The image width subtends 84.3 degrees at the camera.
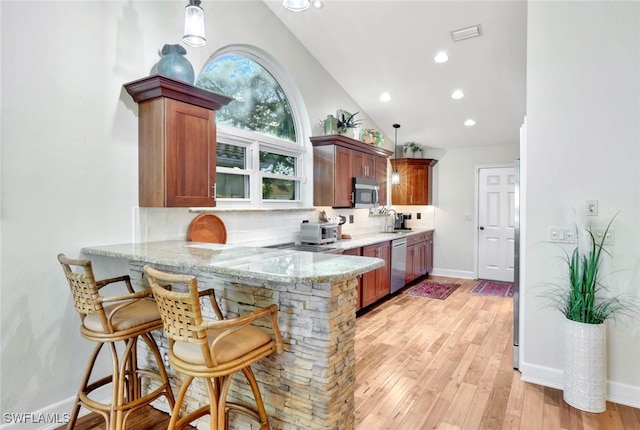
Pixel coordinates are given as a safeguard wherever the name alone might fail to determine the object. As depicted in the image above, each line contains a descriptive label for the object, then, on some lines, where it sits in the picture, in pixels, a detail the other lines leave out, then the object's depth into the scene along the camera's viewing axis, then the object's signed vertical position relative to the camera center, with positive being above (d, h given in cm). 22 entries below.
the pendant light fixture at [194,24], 241 +127
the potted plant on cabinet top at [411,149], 647 +111
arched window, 344 +83
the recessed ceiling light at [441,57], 402 +176
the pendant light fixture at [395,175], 650 +63
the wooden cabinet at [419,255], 568 -80
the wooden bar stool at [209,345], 148 -63
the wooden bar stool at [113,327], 182 -63
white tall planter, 232 -105
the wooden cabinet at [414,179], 649 +55
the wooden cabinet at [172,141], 243 +49
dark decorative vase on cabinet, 247 +101
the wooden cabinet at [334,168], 441 +52
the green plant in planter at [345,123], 470 +118
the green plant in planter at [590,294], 239 -58
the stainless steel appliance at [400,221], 675 -23
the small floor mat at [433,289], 527 -127
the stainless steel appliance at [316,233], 404 -28
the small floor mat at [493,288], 536 -127
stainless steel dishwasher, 504 -79
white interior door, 606 -24
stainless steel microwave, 489 +23
